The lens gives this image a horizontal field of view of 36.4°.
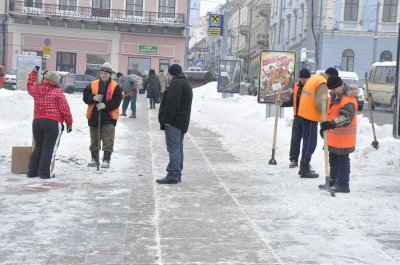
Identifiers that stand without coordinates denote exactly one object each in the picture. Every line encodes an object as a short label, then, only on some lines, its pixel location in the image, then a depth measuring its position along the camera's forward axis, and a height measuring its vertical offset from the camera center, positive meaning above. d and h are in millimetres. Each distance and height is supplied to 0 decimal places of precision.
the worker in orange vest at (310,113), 9266 -592
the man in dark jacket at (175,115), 8500 -651
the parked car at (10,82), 36831 -1332
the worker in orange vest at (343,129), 8016 -702
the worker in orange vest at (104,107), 9492 -653
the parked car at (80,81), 37656 -1065
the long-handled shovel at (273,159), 10691 -1504
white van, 29938 -95
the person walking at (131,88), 18609 -658
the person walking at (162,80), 24922 -498
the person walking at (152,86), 22656 -697
